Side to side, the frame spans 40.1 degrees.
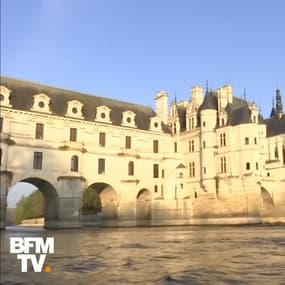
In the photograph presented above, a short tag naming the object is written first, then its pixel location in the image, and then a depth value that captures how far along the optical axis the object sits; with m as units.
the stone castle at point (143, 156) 40.59
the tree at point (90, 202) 68.25
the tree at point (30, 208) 84.90
